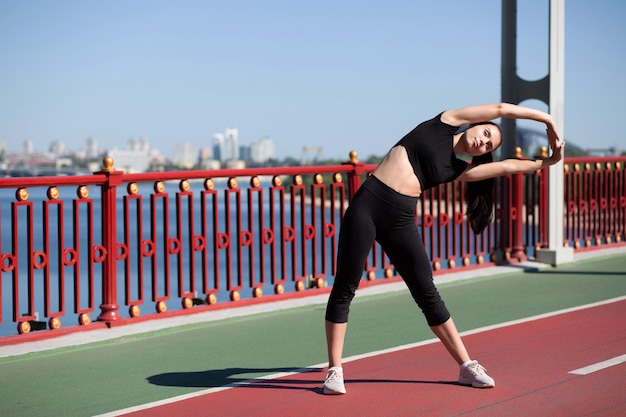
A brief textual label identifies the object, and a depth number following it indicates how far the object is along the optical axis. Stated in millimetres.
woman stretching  5809
